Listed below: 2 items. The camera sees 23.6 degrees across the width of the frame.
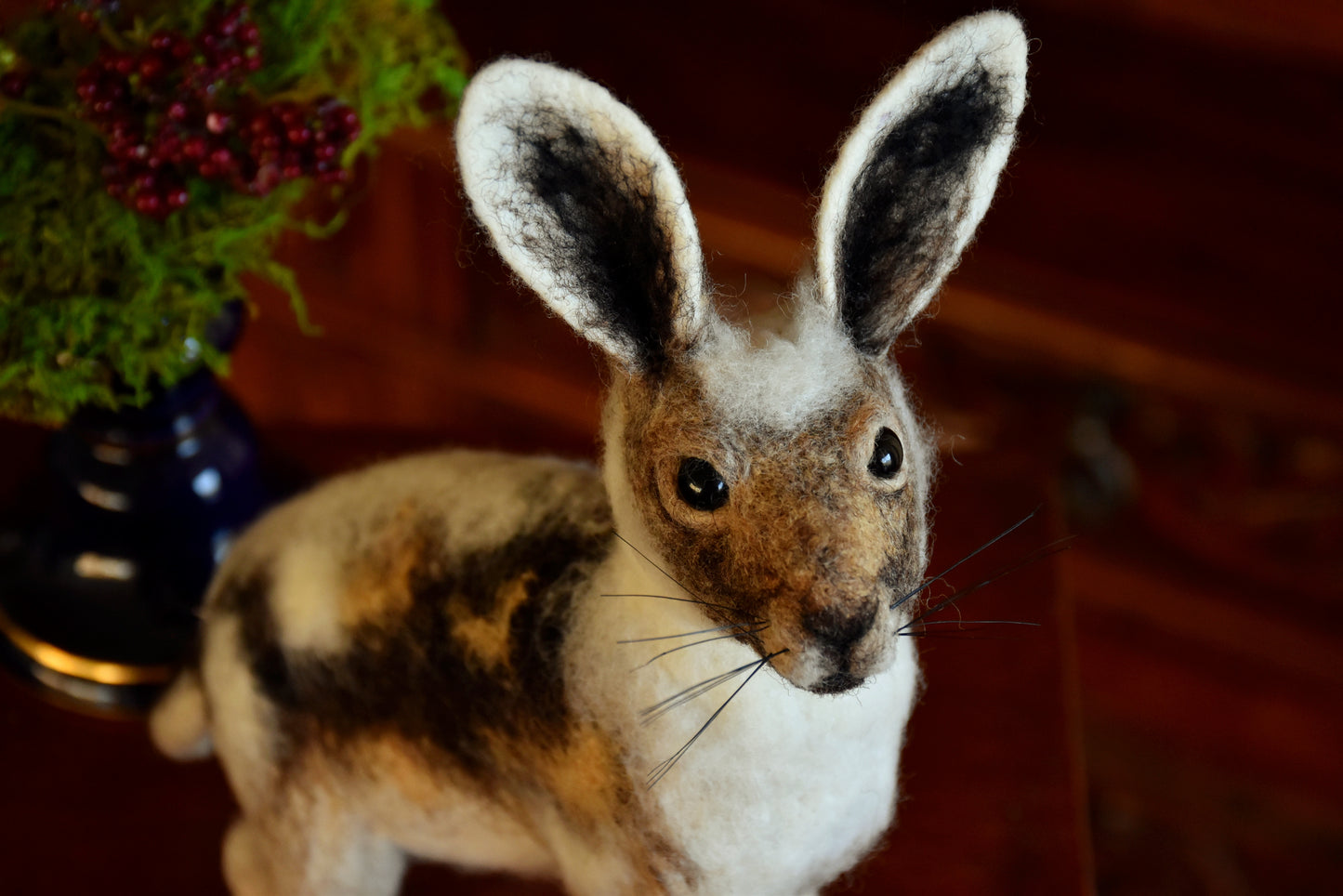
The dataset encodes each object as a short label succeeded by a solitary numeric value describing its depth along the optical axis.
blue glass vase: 0.80
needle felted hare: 0.64
